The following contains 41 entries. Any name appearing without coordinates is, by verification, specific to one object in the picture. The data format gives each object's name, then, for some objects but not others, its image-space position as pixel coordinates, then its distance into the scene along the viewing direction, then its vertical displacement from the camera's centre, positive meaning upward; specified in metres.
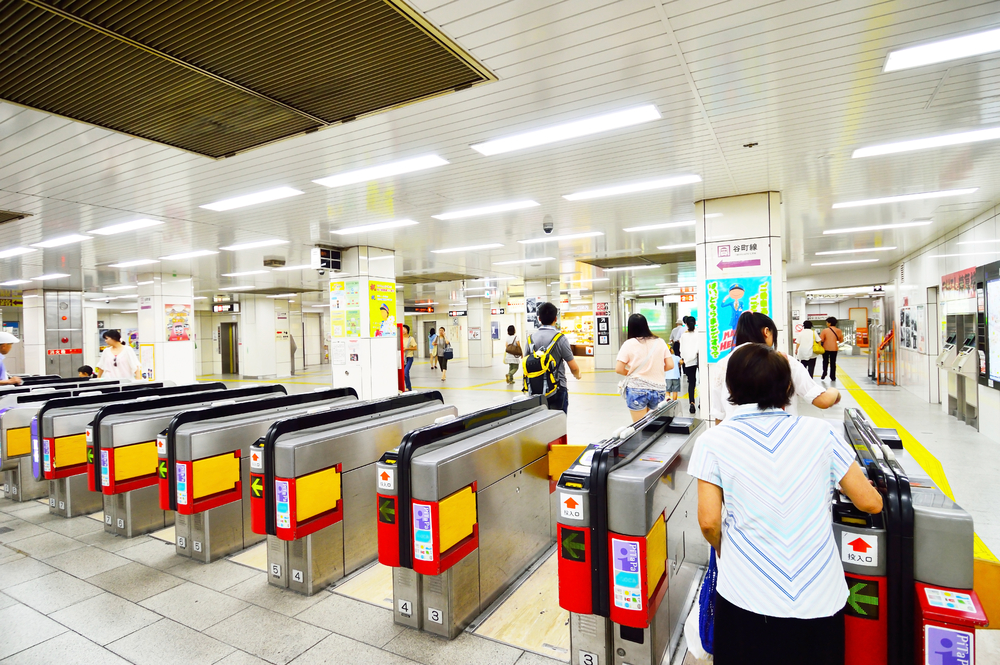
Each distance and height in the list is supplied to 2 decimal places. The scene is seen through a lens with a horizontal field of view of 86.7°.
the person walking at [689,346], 8.75 -0.40
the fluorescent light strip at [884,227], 8.41 +1.51
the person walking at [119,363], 7.96 -0.42
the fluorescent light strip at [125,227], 7.28 +1.54
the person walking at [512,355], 12.94 -0.73
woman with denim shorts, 5.13 -0.40
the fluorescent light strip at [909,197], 6.48 +1.53
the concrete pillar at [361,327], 9.38 +0.05
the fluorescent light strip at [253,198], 5.94 +1.57
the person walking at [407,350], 13.64 -0.58
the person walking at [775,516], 1.60 -0.61
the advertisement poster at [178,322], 11.95 +0.27
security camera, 7.88 +1.56
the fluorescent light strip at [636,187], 5.84 +1.59
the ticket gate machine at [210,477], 3.80 -1.07
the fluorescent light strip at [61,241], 8.16 +1.52
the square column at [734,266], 6.21 +0.66
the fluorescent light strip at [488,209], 6.91 +1.58
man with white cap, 6.59 -0.15
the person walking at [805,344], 13.01 -0.62
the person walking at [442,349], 16.69 -0.68
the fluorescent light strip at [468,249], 10.01 +1.53
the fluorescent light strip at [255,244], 8.93 +1.51
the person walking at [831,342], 13.63 -0.61
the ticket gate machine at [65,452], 4.87 -1.07
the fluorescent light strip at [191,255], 9.63 +1.48
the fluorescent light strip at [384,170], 5.05 +1.58
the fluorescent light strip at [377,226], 7.66 +1.53
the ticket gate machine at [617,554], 2.25 -1.02
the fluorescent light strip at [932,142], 4.56 +1.56
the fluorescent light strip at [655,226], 8.35 +1.55
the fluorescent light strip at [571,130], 4.06 +1.60
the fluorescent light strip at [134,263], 10.54 +1.46
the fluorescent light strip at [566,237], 9.16 +1.55
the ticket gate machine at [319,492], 3.29 -1.06
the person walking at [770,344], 3.05 -0.30
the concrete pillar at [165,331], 11.74 +0.08
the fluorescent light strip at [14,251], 8.88 +1.47
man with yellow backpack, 5.34 -0.37
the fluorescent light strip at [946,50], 2.99 +1.56
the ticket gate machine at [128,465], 4.36 -1.09
